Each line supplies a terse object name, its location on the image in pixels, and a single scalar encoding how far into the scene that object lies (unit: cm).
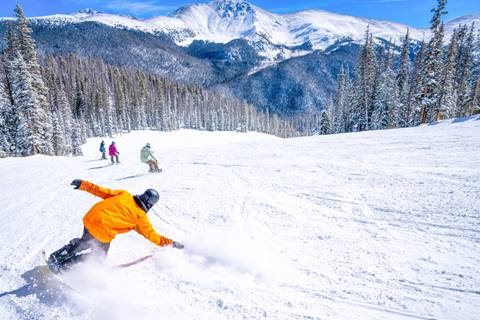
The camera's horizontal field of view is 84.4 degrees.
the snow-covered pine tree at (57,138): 4097
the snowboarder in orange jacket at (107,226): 455
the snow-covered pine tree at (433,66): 3008
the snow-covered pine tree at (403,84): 3953
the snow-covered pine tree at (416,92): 3238
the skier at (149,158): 1345
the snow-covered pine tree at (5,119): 3519
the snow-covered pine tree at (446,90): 3092
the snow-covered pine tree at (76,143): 5082
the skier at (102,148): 2089
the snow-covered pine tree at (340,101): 5138
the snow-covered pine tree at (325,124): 4812
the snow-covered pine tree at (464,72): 4069
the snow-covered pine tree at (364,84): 3850
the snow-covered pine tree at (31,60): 2988
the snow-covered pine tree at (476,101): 3374
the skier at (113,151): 1792
